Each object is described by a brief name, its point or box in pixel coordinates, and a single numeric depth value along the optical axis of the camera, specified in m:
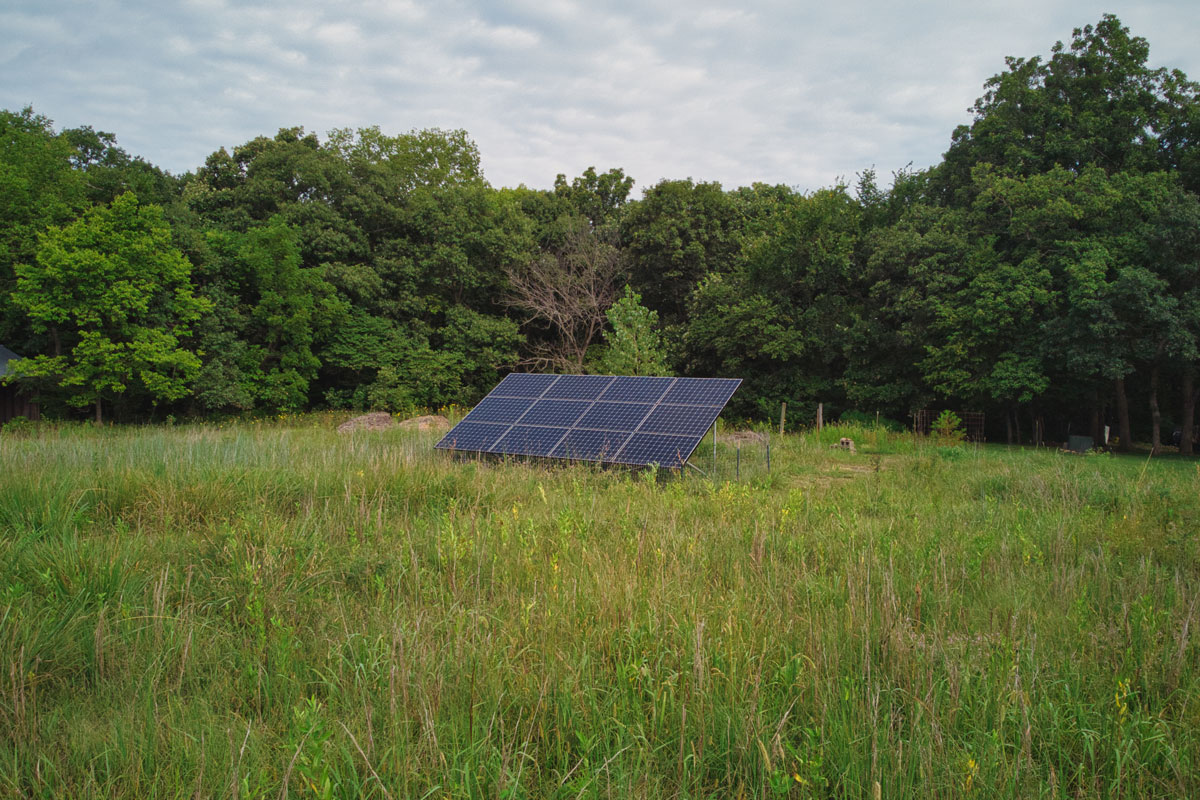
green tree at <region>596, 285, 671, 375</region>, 19.16
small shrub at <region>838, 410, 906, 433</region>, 19.44
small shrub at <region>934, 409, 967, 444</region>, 17.03
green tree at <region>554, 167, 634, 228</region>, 29.95
